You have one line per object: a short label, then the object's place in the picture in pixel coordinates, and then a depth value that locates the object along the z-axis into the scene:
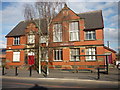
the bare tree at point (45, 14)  17.30
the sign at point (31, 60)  24.08
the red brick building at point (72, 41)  20.73
